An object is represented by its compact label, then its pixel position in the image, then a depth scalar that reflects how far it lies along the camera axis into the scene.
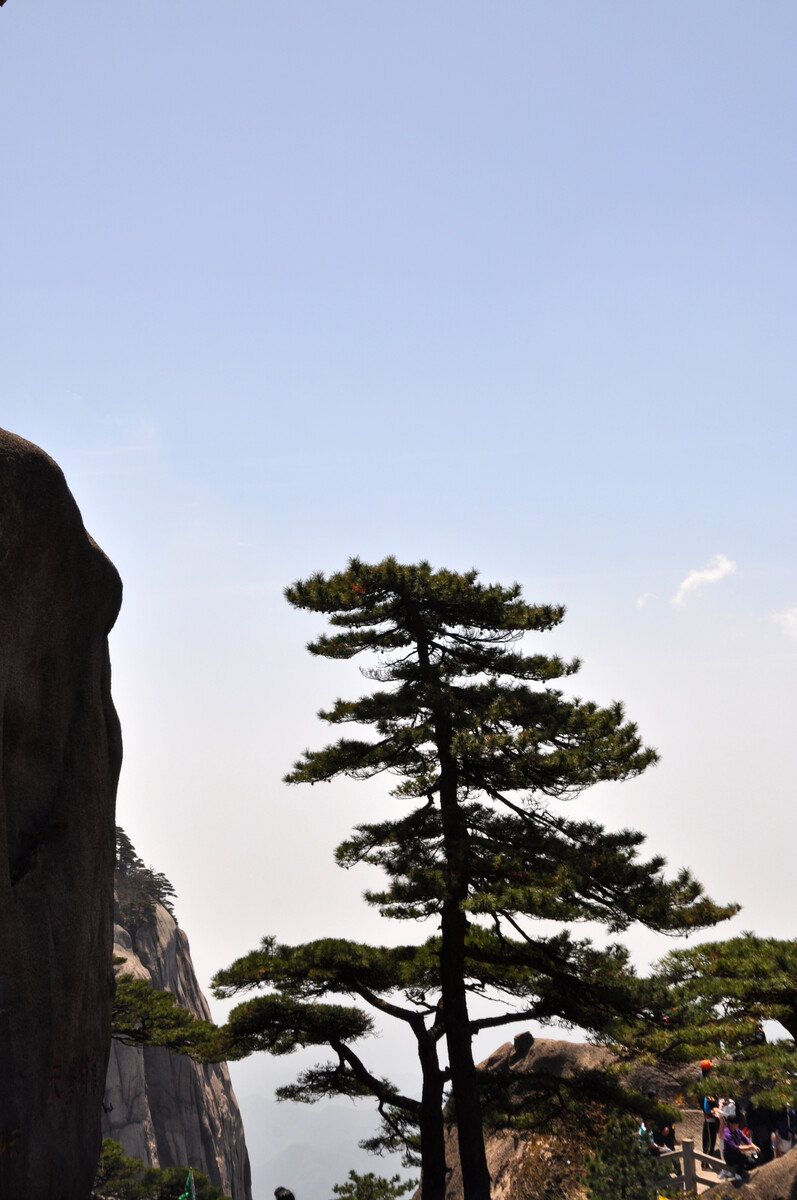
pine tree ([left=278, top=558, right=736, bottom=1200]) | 14.48
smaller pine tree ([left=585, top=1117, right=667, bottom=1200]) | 14.93
